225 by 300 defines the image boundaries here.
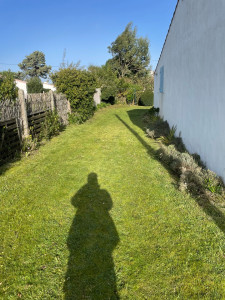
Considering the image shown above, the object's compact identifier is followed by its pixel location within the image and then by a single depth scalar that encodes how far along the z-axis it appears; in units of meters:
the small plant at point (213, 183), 3.96
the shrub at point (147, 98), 23.05
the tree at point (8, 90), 7.44
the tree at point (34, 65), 60.62
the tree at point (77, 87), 11.64
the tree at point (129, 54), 36.72
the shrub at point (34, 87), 23.25
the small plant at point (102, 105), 19.96
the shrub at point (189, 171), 4.06
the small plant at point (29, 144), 6.61
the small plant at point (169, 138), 7.64
